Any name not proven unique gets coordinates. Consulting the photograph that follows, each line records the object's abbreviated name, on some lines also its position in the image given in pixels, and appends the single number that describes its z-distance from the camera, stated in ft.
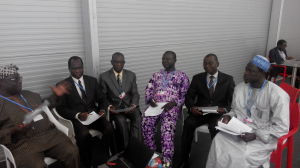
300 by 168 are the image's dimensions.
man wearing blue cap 7.98
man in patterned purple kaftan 11.03
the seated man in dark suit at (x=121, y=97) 11.19
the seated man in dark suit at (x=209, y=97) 10.68
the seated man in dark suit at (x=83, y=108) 10.16
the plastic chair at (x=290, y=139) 8.23
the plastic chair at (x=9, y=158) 7.49
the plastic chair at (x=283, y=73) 21.26
